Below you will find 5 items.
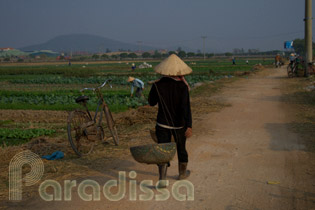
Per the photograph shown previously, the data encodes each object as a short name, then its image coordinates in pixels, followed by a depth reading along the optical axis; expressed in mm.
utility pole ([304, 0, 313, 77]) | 26062
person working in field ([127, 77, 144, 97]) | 15842
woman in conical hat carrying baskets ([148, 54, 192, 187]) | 5480
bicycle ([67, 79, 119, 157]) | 7316
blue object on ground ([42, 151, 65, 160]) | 7598
